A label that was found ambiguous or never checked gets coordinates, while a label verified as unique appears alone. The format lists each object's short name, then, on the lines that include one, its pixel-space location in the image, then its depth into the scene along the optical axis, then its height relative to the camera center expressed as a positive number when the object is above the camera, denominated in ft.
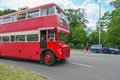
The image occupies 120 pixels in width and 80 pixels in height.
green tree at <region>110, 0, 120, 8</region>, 69.43 +32.13
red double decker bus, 19.88 +1.83
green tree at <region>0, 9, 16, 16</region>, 87.45 +32.07
